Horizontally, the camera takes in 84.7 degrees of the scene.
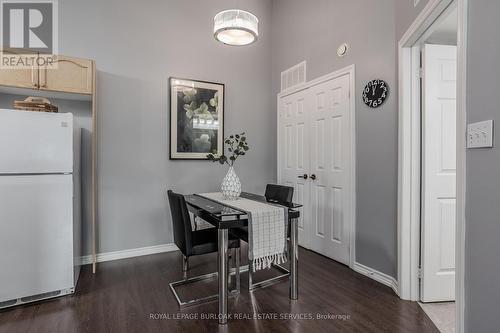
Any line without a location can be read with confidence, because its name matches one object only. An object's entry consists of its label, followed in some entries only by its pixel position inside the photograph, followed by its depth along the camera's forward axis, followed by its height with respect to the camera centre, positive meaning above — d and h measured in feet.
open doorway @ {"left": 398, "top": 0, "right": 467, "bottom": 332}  7.33 -0.15
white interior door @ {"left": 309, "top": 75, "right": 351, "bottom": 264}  9.98 -0.15
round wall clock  8.43 +2.26
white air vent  12.01 +4.02
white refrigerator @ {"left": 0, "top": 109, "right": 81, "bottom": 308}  6.99 -1.15
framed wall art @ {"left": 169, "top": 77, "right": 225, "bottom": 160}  11.74 +2.02
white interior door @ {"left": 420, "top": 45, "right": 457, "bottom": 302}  7.32 -0.07
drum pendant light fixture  7.44 +3.90
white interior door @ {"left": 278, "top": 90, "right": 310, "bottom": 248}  11.91 +0.69
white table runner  6.82 -1.79
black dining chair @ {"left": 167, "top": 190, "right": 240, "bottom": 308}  7.14 -2.15
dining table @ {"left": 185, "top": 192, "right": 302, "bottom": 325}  6.58 -1.54
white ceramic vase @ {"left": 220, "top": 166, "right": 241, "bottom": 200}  8.80 -0.73
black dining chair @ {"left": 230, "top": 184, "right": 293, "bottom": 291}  8.27 -2.14
